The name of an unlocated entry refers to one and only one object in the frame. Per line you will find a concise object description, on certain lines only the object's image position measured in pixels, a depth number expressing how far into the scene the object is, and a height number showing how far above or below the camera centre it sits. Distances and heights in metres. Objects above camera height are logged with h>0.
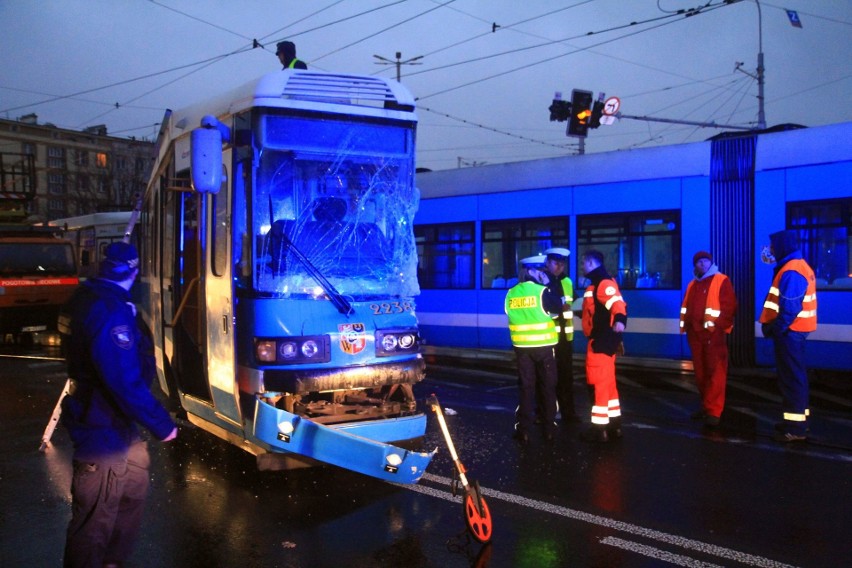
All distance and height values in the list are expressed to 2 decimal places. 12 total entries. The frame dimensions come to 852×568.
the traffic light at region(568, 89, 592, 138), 18.25 +3.89
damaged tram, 5.40 +0.02
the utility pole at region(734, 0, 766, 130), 24.94 +5.74
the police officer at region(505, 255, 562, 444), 7.54 -0.65
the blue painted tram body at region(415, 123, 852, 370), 10.98 +0.77
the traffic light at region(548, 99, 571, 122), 18.38 +3.91
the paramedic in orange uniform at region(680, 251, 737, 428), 8.09 -0.61
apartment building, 62.47 +10.95
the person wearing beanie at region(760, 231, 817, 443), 7.43 -0.55
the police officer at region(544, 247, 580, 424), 8.55 -0.89
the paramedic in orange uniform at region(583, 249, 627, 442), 7.41 -0.78
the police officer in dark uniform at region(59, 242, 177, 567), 3.64 -0.71
